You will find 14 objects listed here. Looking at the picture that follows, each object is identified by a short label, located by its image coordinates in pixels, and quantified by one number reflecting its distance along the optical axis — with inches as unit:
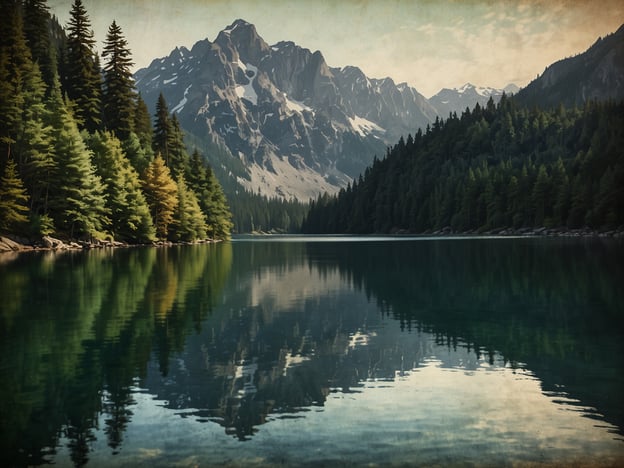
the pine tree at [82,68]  3622.0
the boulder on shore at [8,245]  2477.9
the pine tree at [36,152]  2650.1
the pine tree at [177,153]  4353.1
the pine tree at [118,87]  3816.4
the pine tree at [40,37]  3690.9
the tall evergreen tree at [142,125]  4141.7
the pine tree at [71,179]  2755.9
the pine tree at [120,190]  3154.5
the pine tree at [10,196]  2339.2
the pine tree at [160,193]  3595.0
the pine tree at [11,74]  2610.7
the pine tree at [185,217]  3890.3
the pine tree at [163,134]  4279.0
